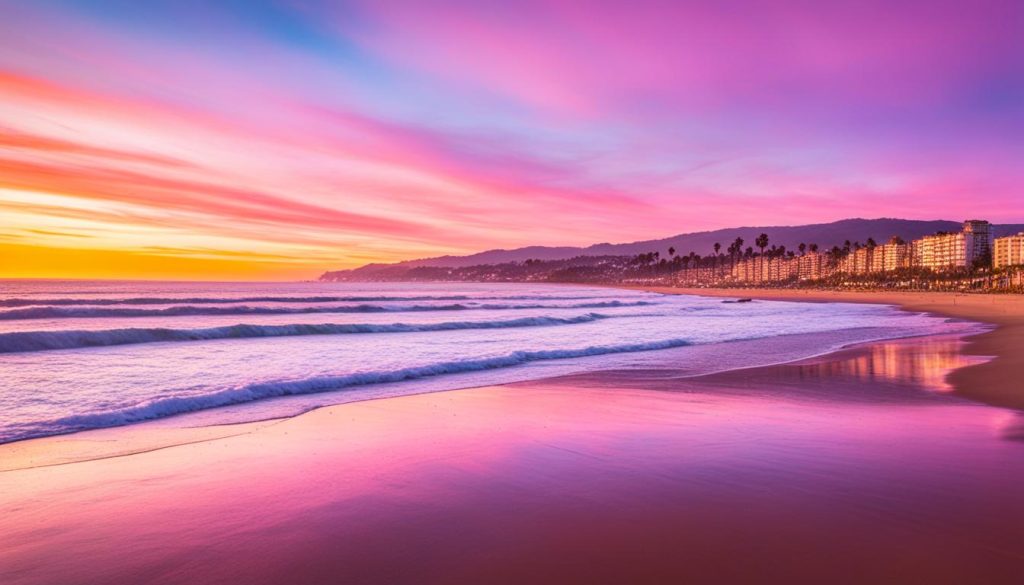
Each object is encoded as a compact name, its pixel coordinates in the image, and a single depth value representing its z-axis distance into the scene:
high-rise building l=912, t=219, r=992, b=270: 177.98
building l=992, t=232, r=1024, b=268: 181.88
